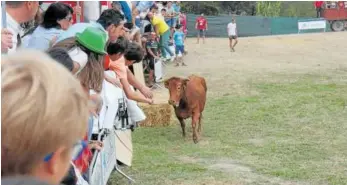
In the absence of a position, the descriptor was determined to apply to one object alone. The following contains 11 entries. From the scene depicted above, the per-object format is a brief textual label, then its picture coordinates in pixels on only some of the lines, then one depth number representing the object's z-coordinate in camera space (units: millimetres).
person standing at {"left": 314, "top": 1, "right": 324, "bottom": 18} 41928
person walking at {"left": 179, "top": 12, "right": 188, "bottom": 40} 29625
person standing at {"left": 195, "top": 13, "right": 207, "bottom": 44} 36625
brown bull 9422
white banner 42031
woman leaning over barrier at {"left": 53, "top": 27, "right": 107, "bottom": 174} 4250
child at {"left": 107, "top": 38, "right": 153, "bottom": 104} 6340
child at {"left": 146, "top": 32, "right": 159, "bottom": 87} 15695
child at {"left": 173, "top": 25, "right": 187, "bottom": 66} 22344
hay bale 10523
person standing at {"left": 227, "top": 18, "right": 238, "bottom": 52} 29719
